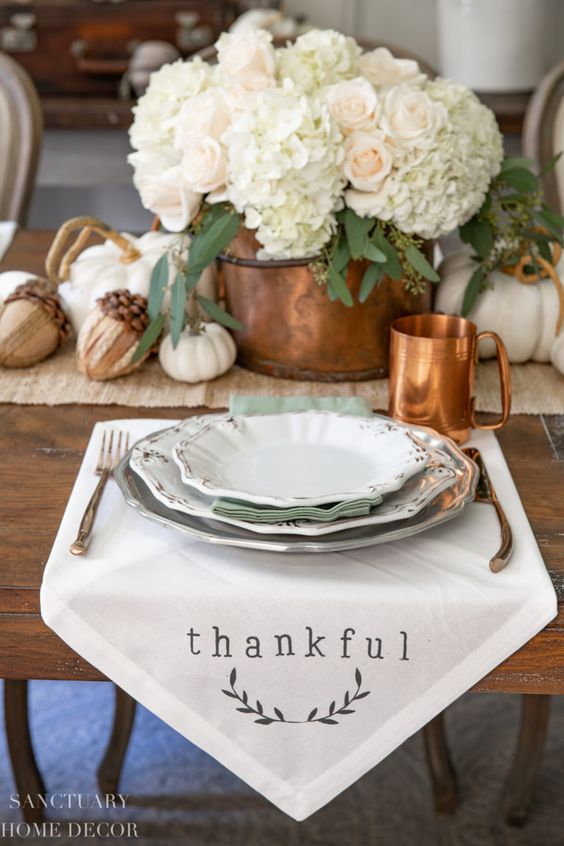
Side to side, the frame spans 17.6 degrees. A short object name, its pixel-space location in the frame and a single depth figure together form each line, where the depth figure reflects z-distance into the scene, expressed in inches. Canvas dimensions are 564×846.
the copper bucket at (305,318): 75.7
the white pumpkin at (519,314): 78.1
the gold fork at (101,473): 62.9
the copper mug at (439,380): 69.8
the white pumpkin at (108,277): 79.8
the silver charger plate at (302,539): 61.2
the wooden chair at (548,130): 105.8
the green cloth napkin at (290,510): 61.6
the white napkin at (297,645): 60.7
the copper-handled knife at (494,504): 61.8
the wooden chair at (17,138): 107.6
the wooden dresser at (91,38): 157.5
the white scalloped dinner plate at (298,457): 63.5
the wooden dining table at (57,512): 61.4
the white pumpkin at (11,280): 79.3
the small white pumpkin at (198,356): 77.0
